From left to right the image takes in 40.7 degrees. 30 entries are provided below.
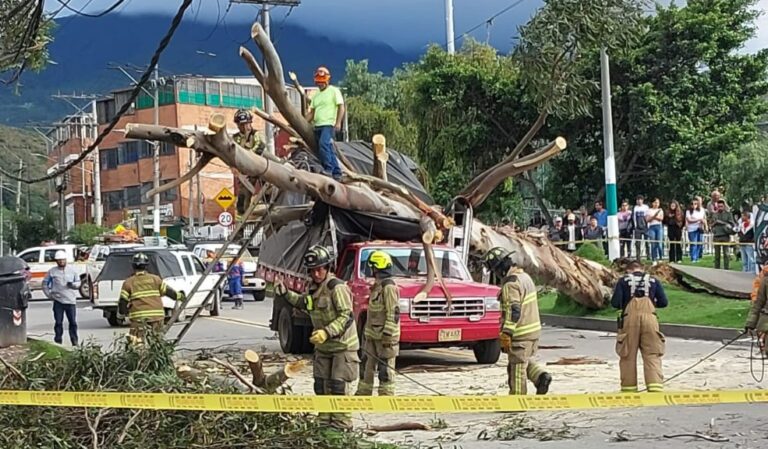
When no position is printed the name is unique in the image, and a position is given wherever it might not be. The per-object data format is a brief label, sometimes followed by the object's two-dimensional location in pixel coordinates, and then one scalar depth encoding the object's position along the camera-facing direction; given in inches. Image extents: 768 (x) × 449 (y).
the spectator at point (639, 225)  970.7
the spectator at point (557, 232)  1093.1
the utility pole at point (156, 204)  1813.6
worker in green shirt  575.2
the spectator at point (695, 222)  935.7
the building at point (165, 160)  2869.1
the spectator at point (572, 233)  1031.5
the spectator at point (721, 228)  879.1
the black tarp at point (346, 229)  605.0
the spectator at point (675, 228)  964.6
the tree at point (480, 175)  481.1
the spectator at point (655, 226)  954.1
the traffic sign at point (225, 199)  1261.1
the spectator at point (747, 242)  811.7
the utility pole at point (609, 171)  884.6
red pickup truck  532.4
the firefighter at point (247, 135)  526.0
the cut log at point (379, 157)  609.9
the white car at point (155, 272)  944.9
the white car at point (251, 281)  1336.1
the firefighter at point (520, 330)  408.2
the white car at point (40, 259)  1464.1
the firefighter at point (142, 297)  535.5
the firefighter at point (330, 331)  351.9
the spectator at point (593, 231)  1017.5
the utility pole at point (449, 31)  1591.8
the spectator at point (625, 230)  986.6
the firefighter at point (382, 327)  431.2
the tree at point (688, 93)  1282.0
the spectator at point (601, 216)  1059.8
